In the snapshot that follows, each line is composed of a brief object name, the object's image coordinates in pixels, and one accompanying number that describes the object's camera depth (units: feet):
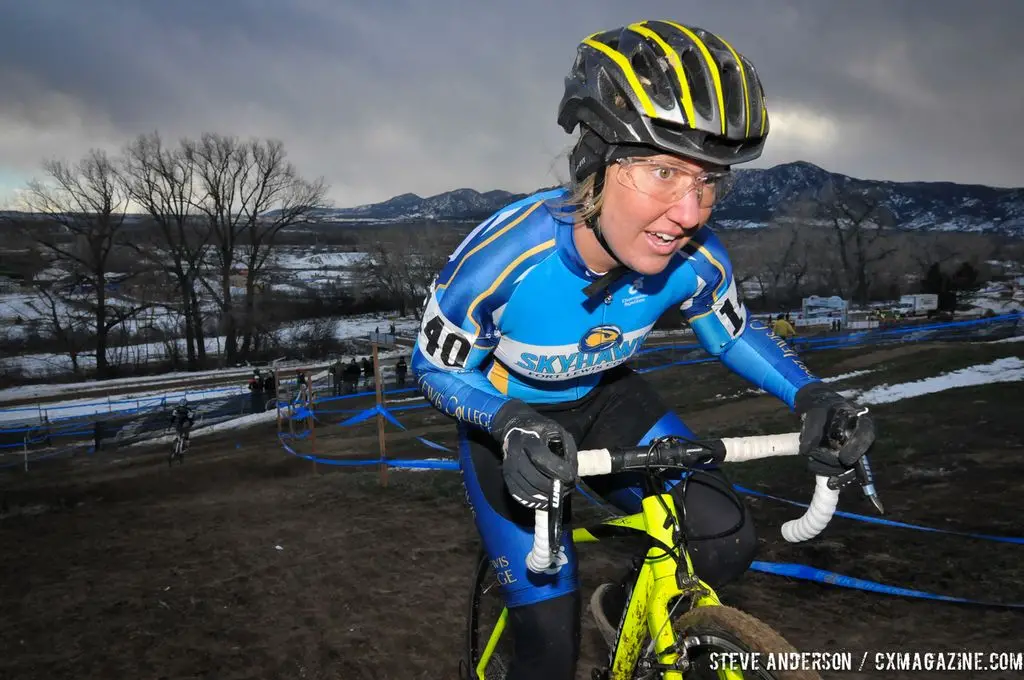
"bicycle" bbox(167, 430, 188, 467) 51.26
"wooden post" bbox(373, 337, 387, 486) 30.07
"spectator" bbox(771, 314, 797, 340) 72.64
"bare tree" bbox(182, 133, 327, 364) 145.48
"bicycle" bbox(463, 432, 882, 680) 6.23
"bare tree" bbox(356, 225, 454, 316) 193.57
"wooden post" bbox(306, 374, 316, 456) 40.17
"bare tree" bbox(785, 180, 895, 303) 206.69
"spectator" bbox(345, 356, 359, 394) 91.66
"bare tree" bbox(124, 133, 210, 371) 139.03
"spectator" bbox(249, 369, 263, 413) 83.51
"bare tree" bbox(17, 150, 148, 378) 131.95
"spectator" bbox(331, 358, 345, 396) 92.93
